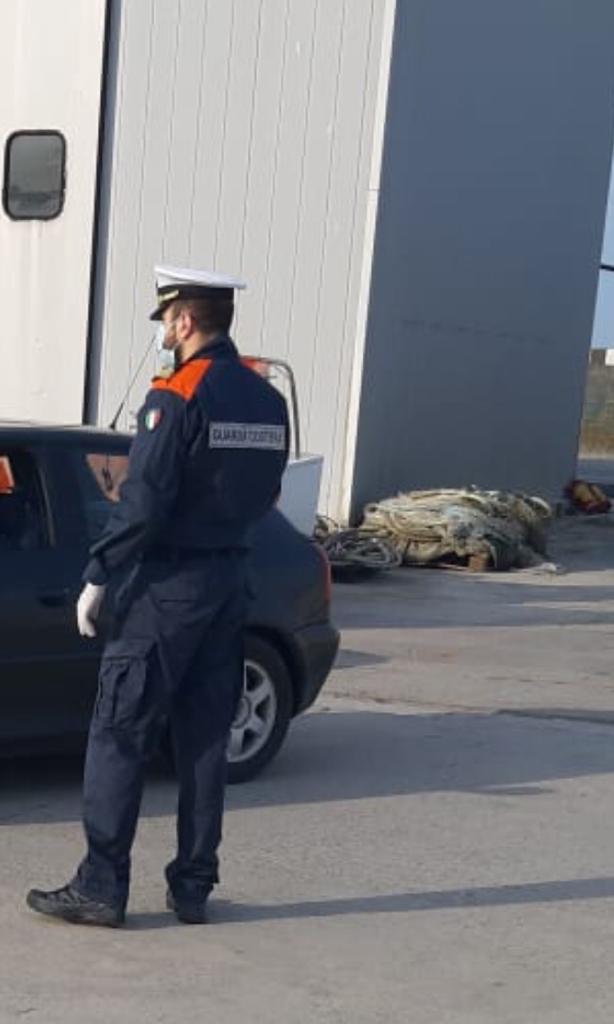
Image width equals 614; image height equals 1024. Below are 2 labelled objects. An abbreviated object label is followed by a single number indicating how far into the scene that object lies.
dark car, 7.34
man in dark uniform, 5.69
